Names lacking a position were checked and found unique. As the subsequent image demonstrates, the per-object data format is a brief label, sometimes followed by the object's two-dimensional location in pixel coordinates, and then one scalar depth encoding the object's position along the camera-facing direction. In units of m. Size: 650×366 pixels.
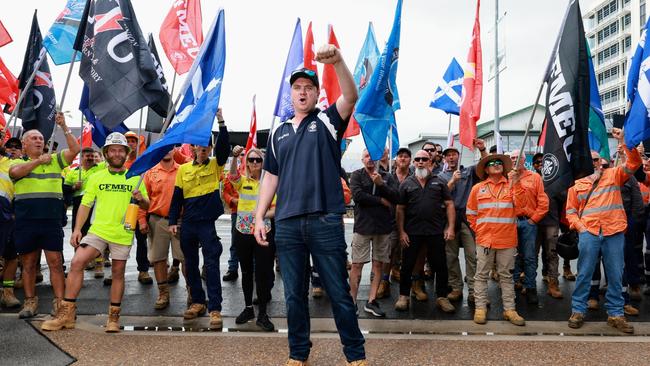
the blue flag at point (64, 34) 7.00
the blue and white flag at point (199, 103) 4.91
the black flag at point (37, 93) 7.34
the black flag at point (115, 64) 5.43
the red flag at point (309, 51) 6.63
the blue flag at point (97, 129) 6.84
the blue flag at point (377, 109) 5.05
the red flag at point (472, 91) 6.49
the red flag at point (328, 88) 6.87
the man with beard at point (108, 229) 5.05
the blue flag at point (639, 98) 5.04
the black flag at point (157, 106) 5.80
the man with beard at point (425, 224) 6.14
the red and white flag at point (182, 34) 6.70
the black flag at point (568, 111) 4.96
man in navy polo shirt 3.54
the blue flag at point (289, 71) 6.09
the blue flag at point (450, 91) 8.83
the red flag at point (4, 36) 7.12
